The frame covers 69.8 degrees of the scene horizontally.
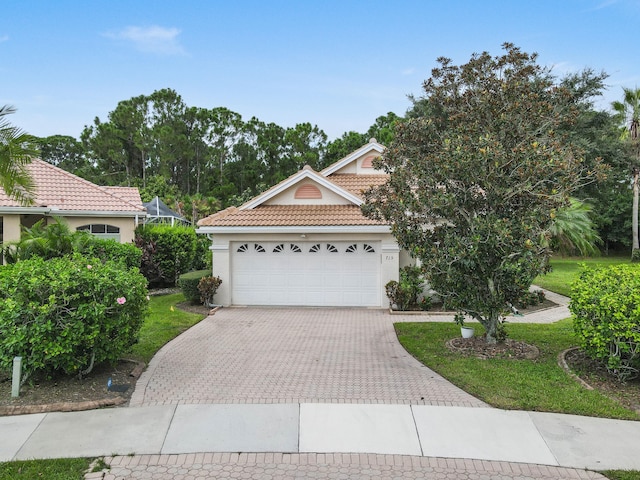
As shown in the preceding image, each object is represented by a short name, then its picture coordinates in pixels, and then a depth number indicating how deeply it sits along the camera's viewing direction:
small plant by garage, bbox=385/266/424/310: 13.89
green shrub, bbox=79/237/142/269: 14.90
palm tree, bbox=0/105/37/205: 10.11
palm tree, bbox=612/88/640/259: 30.86
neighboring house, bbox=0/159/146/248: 16.67
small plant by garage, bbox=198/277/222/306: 14.45
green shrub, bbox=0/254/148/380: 6.55
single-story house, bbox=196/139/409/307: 14.55
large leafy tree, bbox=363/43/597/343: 8.05
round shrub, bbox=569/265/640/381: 6.75
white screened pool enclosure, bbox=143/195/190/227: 27.69
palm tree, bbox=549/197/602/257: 25.61
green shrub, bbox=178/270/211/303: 14.93
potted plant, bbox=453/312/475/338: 9.83
